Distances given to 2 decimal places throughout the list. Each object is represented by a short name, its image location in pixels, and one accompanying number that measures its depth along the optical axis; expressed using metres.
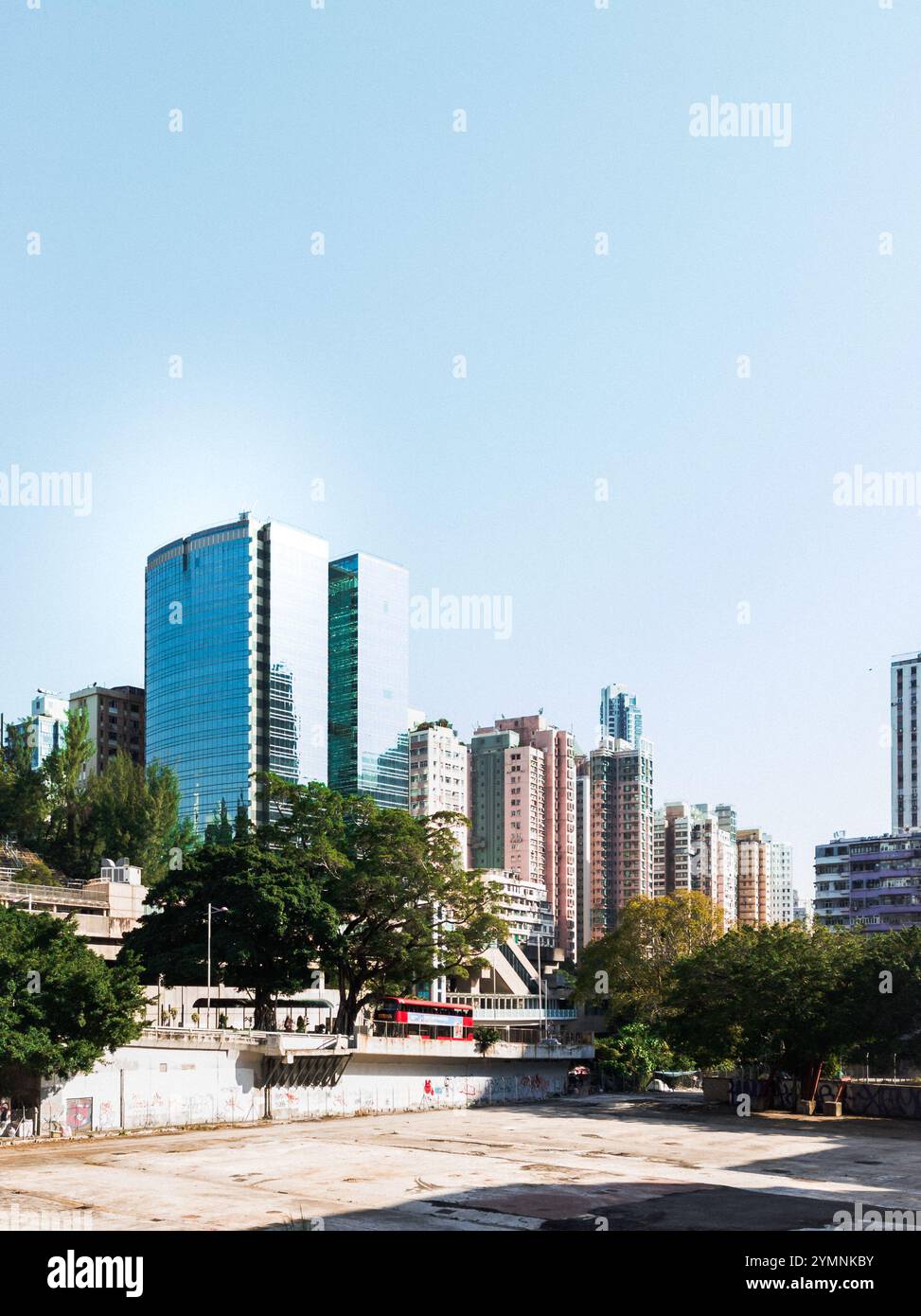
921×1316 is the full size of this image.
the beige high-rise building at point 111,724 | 194.88
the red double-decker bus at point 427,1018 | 83.50
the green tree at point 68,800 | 110.50
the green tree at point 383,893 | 79.94
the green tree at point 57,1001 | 51.97
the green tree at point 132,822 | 111.06
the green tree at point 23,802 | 107.00
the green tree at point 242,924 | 75.12
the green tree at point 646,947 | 101.56
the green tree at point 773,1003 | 68.50
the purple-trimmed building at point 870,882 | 163.00
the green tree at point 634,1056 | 89.38
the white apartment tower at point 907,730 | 196.75
